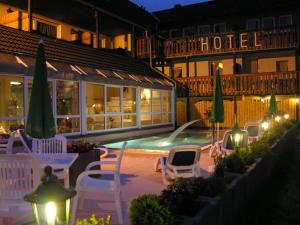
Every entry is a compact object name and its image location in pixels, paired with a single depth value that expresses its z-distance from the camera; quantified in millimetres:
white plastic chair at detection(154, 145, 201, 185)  7344
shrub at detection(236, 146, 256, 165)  7217
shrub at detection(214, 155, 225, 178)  5800
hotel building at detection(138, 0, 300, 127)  23453
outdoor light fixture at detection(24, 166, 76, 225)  2625
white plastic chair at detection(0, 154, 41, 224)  4280
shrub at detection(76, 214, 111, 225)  3211
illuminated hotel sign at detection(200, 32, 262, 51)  23812
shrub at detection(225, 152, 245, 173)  6418
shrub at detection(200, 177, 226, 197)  4805
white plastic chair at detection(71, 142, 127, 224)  5254
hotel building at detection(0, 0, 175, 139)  13977
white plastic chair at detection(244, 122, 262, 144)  13617
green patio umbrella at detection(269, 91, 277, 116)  17891
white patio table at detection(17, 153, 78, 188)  6039
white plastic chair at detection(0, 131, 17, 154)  7877
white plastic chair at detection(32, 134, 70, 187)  7625
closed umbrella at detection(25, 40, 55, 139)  5215
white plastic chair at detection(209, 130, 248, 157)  10172
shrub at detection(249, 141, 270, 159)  7995
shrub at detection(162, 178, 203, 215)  4102
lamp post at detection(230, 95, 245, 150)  8977
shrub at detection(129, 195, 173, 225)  3520
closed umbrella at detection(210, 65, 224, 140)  9711
